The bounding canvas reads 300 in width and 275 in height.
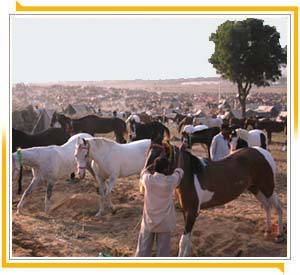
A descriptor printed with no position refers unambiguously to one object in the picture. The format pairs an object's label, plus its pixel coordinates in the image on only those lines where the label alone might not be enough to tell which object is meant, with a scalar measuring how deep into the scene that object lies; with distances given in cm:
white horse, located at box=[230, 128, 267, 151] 1234
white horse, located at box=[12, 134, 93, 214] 970
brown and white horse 649
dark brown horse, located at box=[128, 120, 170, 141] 1933
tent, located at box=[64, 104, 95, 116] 3772
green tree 3207
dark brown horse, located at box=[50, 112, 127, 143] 2102
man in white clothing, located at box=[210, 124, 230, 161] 1030
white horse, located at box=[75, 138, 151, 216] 920
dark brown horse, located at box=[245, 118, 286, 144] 2302
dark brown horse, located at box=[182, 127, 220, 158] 1549
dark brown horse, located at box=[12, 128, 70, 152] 1324
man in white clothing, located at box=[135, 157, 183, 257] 580
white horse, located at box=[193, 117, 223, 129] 2562
